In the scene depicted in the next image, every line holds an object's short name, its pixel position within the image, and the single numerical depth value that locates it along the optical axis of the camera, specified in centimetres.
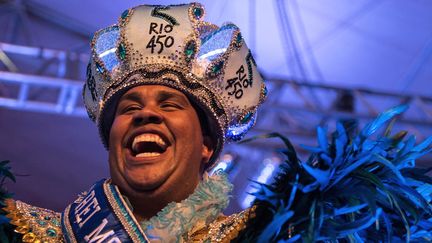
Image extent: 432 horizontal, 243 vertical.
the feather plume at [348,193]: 183
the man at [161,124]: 199
